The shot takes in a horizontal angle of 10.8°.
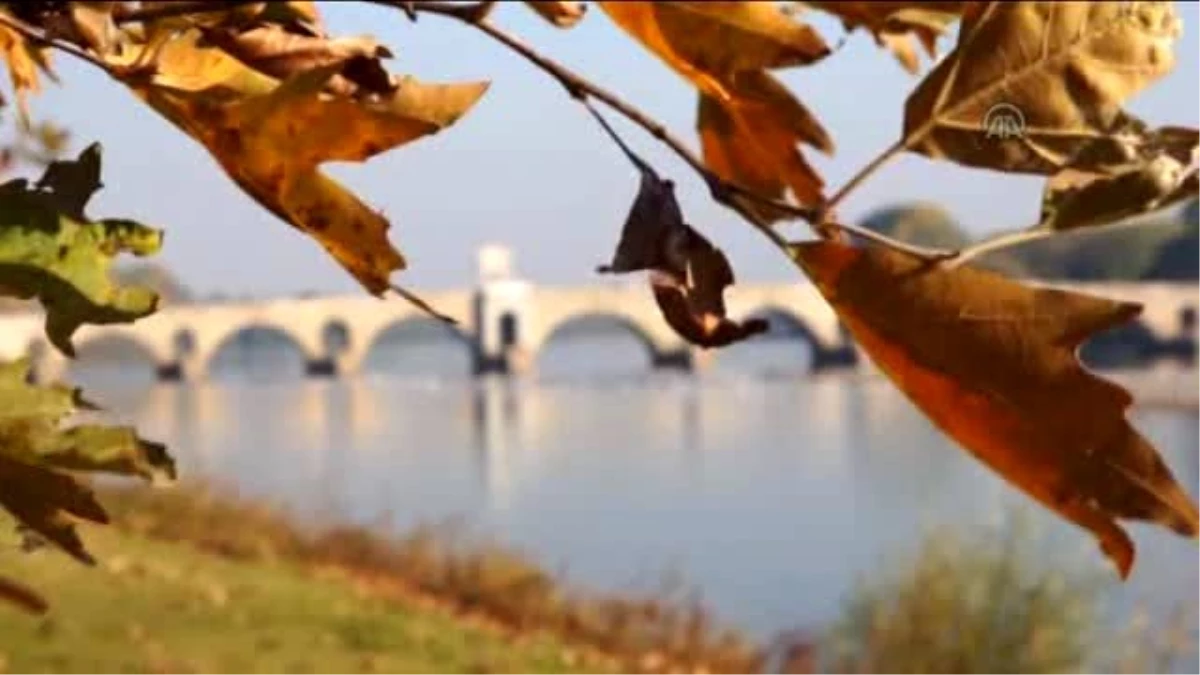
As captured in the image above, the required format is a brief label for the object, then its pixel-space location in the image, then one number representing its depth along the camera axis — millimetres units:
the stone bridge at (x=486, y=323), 92121
